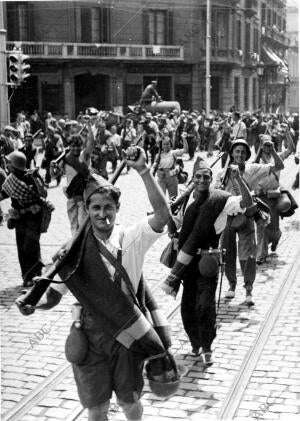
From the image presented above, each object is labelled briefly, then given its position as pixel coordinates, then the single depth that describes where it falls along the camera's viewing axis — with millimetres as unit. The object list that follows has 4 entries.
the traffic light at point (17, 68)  11125
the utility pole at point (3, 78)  11547
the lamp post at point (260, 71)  14883
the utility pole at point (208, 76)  24050
